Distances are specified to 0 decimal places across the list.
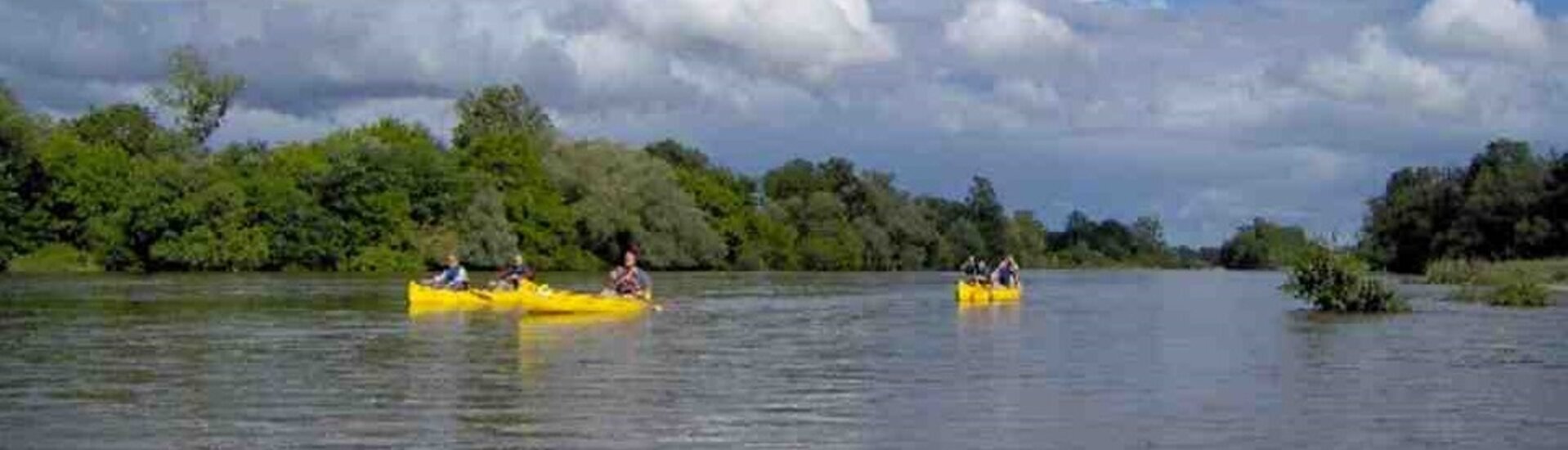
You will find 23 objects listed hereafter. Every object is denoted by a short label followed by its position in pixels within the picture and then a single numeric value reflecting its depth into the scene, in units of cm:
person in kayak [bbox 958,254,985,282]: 6098
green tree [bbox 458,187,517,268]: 10612
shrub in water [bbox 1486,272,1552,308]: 5522
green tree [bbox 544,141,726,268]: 11494
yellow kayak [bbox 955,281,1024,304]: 5719
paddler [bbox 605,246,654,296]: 4791
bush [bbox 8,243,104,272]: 9662
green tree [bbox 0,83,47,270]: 9706
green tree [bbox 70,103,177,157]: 11081
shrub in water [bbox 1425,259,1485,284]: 8458
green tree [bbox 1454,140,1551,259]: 10806
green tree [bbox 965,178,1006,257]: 17089
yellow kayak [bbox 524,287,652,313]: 4381
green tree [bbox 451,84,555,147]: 13688
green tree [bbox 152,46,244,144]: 11400
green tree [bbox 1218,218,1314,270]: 18625
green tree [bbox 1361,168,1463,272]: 12312
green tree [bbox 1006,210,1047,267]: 17262
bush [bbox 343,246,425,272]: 10569
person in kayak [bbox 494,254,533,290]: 4909
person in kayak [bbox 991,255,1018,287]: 6312
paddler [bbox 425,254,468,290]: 5053
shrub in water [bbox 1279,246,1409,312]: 4922
